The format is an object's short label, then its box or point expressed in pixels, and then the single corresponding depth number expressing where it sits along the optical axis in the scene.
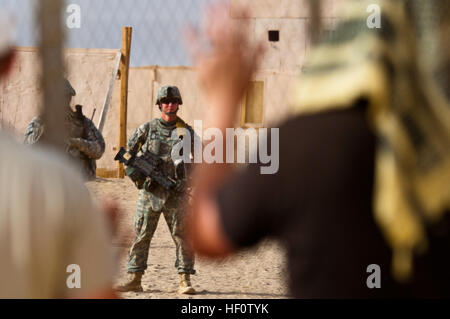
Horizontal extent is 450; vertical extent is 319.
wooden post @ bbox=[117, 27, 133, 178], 11.77
